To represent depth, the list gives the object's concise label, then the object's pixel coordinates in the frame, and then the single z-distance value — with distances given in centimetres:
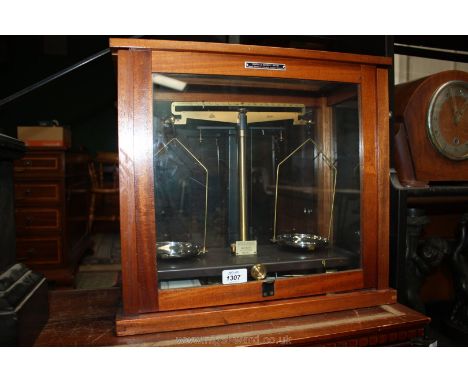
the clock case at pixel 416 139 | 109
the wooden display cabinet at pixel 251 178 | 77
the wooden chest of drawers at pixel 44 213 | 249
